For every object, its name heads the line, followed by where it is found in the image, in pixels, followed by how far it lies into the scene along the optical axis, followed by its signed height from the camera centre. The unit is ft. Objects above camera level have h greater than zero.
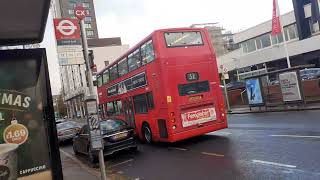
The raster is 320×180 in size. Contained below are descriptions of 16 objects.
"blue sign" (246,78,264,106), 84.87 +1.67
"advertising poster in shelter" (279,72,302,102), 73.36 +1.44
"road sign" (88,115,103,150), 27.07 -0.76
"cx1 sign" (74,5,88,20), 27.99 +7.42
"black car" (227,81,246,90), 117.88 +4.77
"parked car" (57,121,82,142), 82.64 -1.18
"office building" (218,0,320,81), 137.80 +18.75
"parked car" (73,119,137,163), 48.11 -2.27
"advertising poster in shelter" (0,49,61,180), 18.37 +0.77
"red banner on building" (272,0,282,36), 102.17 +18.18
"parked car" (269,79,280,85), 80.84 +2.95
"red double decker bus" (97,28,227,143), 48.21 +3.08
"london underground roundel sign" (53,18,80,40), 27.84 +6.43
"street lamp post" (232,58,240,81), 173.19 +16.46
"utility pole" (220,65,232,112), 98.84 +6.89
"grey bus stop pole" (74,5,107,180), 27.20 +0.53
